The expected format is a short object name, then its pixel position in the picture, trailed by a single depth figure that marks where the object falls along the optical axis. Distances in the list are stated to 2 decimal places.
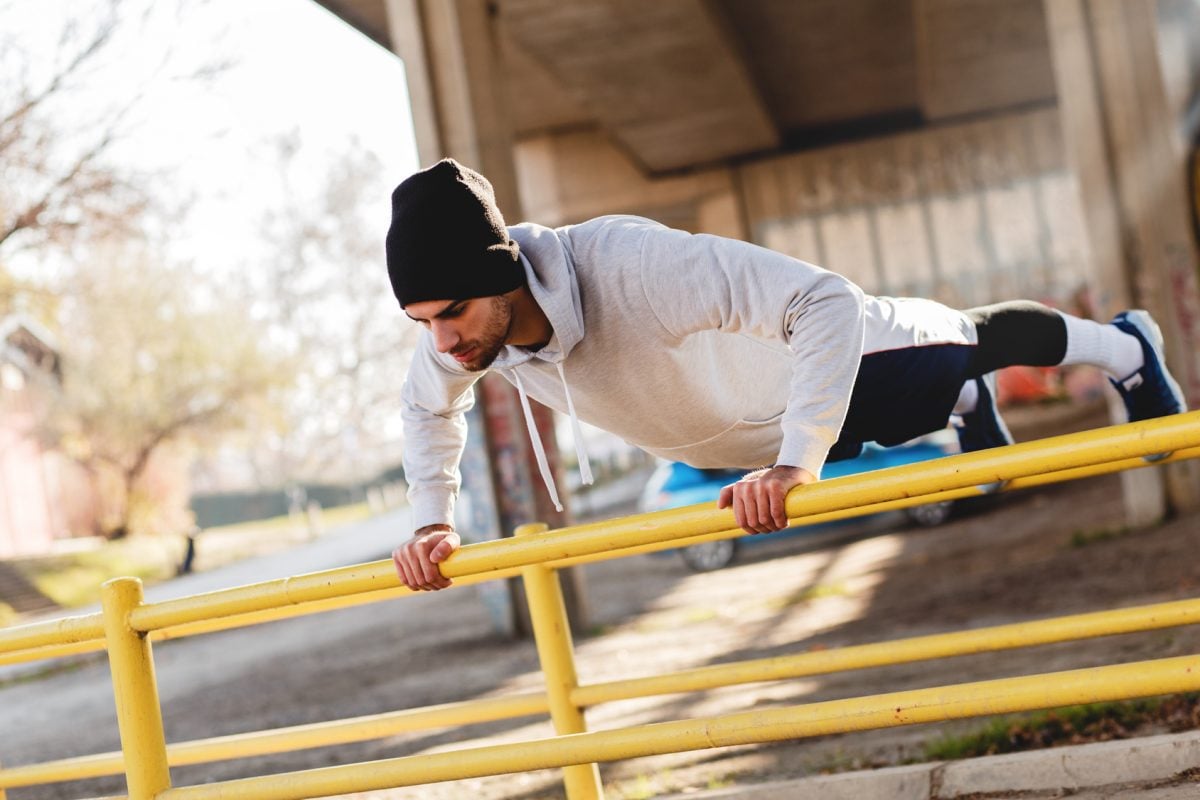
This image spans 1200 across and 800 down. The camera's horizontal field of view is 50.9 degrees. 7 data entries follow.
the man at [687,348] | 2.64
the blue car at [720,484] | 13.20
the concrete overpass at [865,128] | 11.41
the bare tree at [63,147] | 16.81
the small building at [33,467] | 34.69
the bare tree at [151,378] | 34.78
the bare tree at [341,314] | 51.56
